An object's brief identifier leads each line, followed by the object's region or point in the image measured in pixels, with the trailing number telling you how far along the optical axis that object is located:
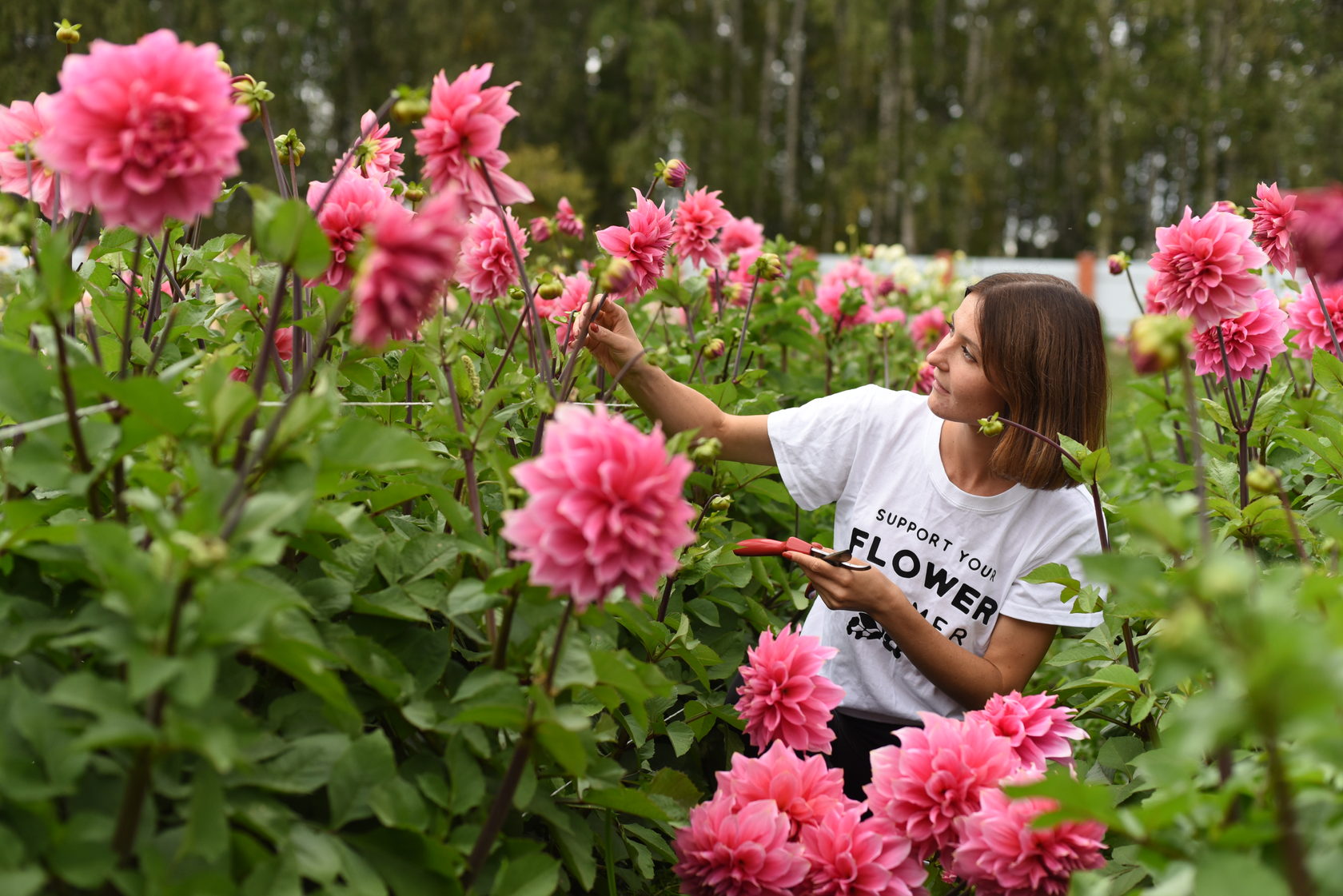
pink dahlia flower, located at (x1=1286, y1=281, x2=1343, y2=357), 1.94
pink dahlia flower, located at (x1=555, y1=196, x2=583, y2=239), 2.60
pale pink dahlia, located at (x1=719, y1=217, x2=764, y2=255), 2.91
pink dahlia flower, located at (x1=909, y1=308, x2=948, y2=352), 3.42
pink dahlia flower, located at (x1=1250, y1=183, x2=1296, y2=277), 1.76
